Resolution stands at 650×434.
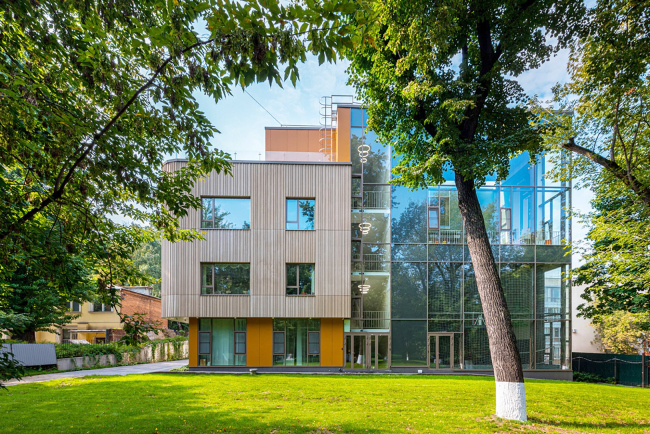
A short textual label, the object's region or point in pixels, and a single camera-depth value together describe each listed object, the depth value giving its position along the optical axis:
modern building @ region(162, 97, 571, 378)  20.25
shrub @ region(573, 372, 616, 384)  21.77
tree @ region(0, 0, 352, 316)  3.74
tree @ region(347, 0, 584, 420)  9.16
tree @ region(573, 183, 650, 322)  12.11
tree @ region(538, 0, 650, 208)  8.64
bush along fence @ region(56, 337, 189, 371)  22.23
